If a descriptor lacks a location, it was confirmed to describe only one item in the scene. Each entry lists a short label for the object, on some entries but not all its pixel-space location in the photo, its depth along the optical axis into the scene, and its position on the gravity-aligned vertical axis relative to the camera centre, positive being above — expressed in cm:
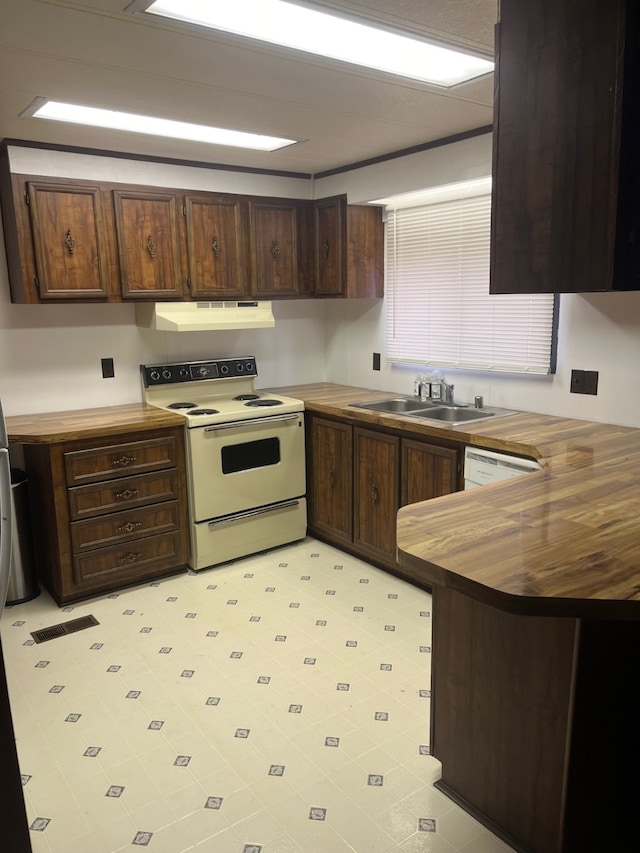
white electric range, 349 -83
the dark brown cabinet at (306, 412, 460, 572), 310 -90
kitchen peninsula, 135 -88
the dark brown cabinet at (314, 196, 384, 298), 392 +40
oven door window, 358 -82
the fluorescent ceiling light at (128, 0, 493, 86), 175 +85
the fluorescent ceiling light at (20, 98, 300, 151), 265 +89
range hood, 353 +0
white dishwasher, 261 -67
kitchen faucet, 365 -47
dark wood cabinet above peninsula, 143 +39
